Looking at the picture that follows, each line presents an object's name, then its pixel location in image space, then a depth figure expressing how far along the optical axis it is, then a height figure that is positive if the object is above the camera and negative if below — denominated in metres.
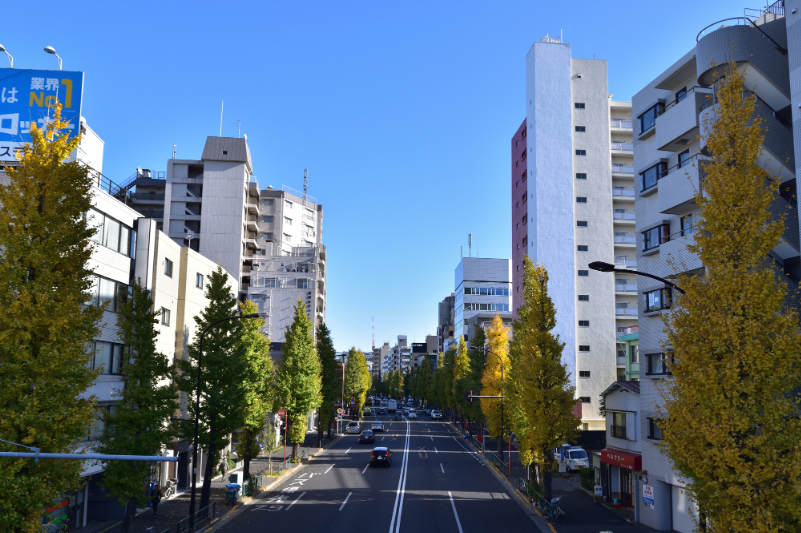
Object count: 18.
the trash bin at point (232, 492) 30.38 -7.88
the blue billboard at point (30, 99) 29.80 +12.56
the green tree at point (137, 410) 21.98 -2.75
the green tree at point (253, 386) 31.11 -2.32
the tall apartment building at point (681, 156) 21.06 +8.37
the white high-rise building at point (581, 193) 60.22 +16.58
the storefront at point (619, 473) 28.64 -6.85
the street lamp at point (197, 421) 25.03 -3.40
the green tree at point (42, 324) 14.30 +0.43
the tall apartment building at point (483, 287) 112.19 +11.76
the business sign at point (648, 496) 26.27 -6.69
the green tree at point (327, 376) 56.28 -3.10
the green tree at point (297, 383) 44.50 -3.00
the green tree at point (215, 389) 27.64 -2.21
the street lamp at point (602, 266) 13.98 +2.02
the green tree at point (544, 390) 29.78 -2.18
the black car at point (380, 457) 43.72 -8.45
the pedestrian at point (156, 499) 27.15 -7.52
